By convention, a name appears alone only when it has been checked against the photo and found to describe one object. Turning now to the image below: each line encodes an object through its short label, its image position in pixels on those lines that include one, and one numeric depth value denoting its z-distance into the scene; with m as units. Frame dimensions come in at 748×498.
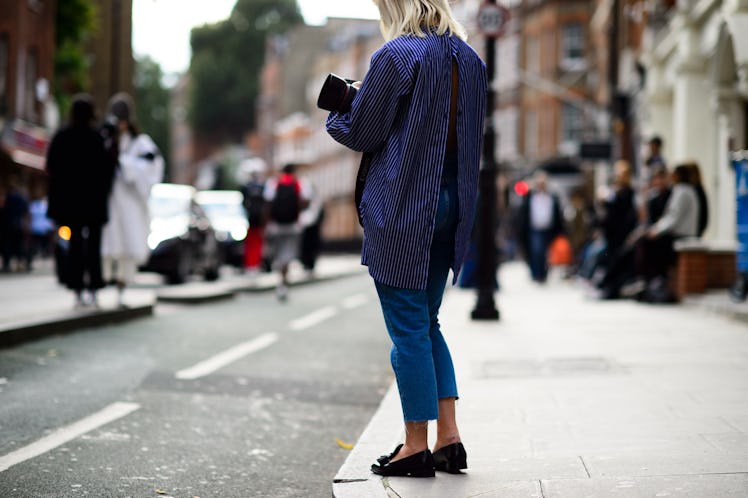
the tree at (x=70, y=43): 42.22
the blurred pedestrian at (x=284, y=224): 16.14
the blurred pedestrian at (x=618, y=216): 16.78
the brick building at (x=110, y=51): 53.97
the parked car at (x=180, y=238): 19.33
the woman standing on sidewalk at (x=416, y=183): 4.46
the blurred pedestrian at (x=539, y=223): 20.72
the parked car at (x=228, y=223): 25.50
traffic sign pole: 11.99
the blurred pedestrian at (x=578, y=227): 24.11
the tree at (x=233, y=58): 85.19
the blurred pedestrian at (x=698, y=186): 13.71
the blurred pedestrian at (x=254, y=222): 20.59
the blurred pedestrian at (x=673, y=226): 13.69
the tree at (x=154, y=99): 93.38
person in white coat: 11.75
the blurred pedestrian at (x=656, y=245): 14.45
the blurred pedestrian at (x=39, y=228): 29.73
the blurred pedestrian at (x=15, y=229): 23.78
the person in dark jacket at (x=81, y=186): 11.00
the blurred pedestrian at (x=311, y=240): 23.31
